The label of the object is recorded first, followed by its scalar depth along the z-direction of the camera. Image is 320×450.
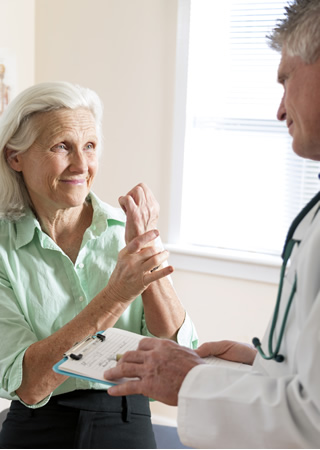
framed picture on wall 3.06
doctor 0.92
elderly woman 1.60
